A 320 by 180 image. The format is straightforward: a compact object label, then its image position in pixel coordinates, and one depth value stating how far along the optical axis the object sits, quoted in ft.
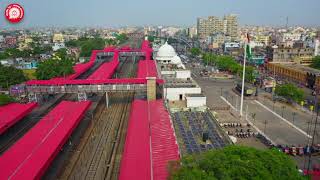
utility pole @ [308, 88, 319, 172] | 93.71
